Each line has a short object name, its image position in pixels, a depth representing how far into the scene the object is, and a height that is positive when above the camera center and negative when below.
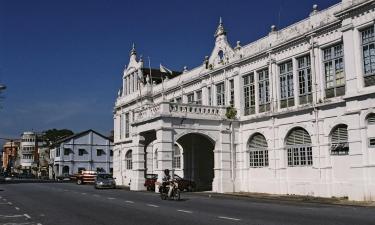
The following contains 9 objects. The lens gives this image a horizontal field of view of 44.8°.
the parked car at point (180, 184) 33.06 -1.56
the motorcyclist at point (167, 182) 23.81 -1.03
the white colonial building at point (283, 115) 22.66 +2.88
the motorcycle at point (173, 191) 23.94 -1.48
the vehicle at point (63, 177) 81.75 -2.33
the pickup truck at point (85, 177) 54.44 -1.61
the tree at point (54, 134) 116.72 +7.81
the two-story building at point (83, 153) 85.94 +2.04
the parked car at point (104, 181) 39.66 -1.57
